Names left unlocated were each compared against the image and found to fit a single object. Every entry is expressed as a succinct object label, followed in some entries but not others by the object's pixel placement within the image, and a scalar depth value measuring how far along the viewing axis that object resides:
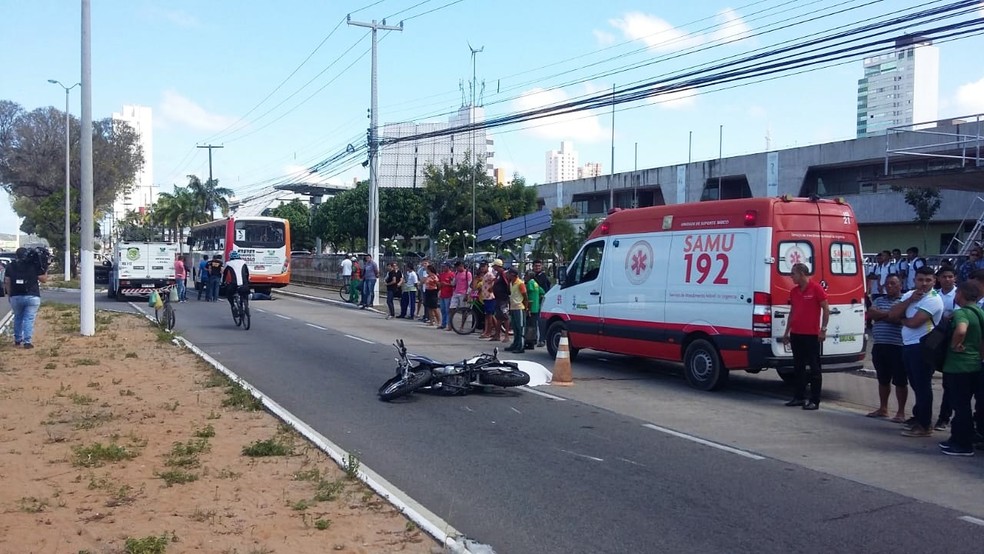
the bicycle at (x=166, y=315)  19.20
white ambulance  11.52
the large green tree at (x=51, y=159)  55.75
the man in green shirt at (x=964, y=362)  8.54
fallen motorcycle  11.05
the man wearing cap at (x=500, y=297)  19.23
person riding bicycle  20.14
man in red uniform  10.84
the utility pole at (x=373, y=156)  31.22
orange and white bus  34.44
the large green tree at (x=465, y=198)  44.28
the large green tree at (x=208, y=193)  67.00
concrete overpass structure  36.06
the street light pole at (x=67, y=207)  43.78
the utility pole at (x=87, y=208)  17.80
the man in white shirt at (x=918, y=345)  9.33
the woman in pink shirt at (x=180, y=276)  31.12
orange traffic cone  12.72
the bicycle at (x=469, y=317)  21.41
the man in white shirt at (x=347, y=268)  34.81
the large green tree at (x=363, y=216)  56.01
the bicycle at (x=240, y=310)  20.48
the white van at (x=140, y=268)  31.84
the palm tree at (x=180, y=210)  68.56
